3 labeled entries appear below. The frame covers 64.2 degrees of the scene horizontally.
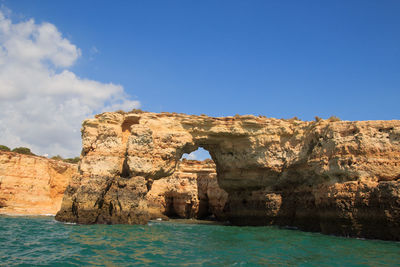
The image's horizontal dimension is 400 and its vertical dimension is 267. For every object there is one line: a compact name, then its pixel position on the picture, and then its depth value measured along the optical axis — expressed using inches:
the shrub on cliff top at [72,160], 1794.3
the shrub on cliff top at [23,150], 1588.8
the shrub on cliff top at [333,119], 750.2
